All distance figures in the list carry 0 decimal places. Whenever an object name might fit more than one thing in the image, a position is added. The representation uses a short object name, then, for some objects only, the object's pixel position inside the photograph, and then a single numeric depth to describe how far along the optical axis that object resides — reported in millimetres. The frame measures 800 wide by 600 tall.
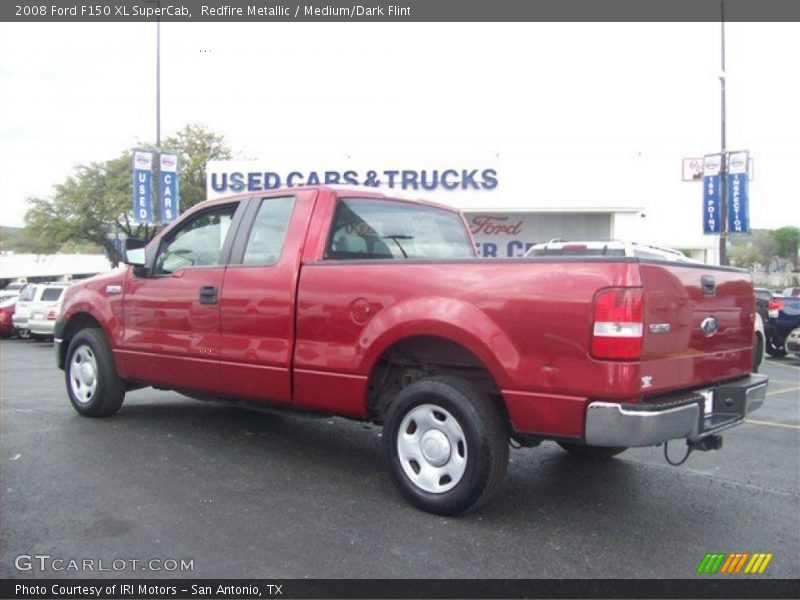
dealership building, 21859
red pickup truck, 3693
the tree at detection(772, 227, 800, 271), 79688
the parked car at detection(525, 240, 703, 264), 10586
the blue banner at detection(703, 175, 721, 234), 20250
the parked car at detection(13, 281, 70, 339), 19562
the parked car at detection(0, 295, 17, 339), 21516
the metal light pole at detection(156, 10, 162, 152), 21922
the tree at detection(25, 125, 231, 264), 34906
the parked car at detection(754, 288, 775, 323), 15391
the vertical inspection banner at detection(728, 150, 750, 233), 19562
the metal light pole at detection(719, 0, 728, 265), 19875
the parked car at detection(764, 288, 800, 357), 14727
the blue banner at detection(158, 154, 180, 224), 20391
